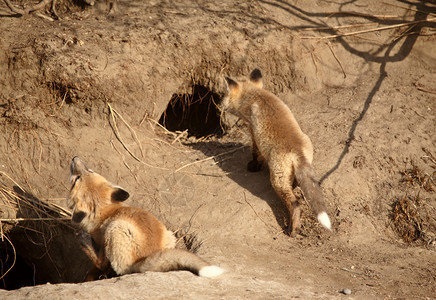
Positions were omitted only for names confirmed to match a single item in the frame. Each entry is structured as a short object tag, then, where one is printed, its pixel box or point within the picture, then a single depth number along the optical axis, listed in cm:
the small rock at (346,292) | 996
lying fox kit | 1037
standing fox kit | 1268
